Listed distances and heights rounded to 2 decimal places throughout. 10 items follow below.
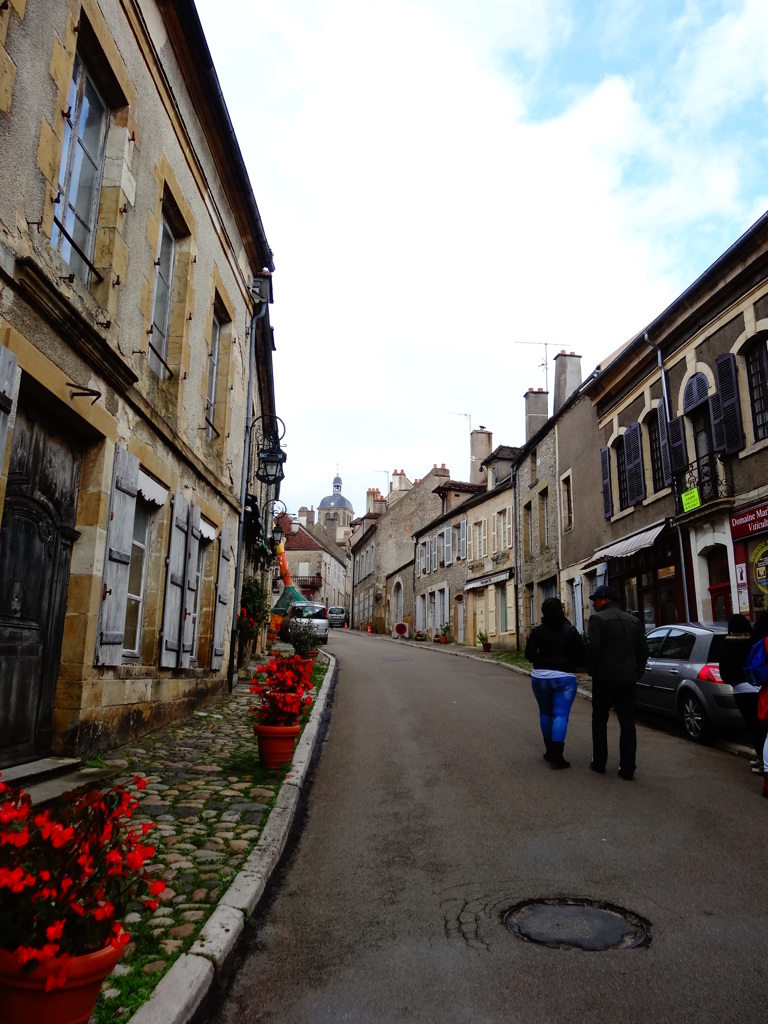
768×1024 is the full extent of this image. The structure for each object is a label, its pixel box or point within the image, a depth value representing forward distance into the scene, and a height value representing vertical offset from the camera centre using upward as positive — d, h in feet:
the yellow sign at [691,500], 46.78 +10.18
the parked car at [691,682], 28.30 -0.42
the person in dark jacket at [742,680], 23.75 -0.24
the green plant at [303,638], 47.09 +1.67
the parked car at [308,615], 85.48 +5.76
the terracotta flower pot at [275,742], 21.40 -2.04
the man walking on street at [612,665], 23.04 +0.16
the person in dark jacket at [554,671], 23.73 -0.04
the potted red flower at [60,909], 7.20 -2.33
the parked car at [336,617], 196.75 +12.29
